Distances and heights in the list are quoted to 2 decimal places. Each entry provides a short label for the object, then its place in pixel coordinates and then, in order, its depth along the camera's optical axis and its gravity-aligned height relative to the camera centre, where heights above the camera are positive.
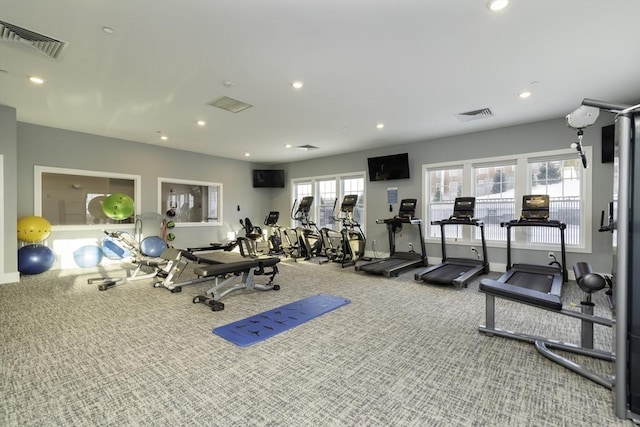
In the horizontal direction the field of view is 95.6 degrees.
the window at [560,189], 5.25 +0.40
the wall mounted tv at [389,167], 7.13 +1.12
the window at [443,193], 6.59 +0.41
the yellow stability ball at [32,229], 5.35 -0.31
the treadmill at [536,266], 4.51 -0.99
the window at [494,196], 5.91 +0.31
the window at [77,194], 6.10 +0.42
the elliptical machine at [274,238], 8.15 -0.76
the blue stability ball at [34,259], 5.24 -0.86
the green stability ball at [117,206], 6.32 +0.13
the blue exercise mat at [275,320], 2.85 -1.22
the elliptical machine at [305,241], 7.71 -0.81
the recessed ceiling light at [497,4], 2.37 +1.71
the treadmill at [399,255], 5.68 -1.02
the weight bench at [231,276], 3.67 -0.97
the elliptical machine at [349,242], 7.07 -0.78
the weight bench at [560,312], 2.23 -0.89
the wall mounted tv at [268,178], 9.75 +1.13
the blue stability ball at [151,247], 6.82 -0.83
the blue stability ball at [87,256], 5.93 -0.90
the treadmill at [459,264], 4.87 -1.07
